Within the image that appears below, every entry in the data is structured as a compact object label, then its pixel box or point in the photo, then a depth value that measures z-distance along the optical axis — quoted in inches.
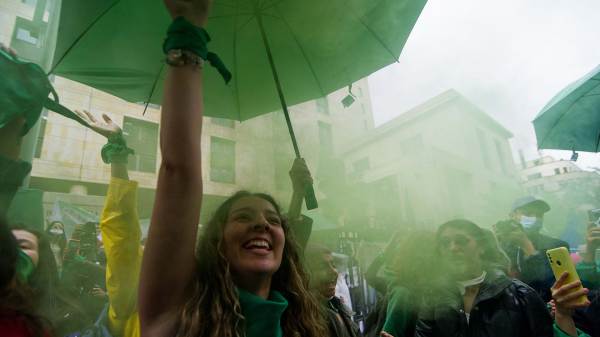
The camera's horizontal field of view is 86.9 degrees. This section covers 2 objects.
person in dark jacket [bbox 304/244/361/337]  71.8
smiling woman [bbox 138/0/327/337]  33.7
